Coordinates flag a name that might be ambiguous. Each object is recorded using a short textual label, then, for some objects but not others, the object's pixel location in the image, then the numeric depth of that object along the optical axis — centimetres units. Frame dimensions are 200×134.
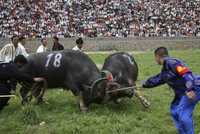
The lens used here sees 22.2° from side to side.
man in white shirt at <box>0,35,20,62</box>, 1375
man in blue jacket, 831
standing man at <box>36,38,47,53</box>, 1588
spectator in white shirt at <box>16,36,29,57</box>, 1417
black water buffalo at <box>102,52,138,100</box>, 1229
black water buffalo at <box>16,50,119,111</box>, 1151
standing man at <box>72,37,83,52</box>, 1490
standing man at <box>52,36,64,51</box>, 1727
